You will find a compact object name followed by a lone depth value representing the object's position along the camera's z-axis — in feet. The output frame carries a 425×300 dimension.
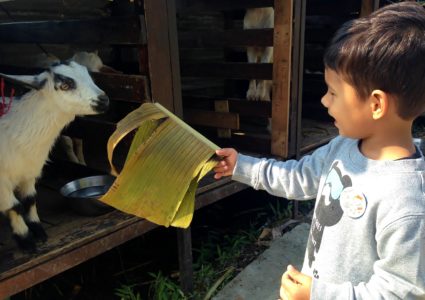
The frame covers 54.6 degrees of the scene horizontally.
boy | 3.81
